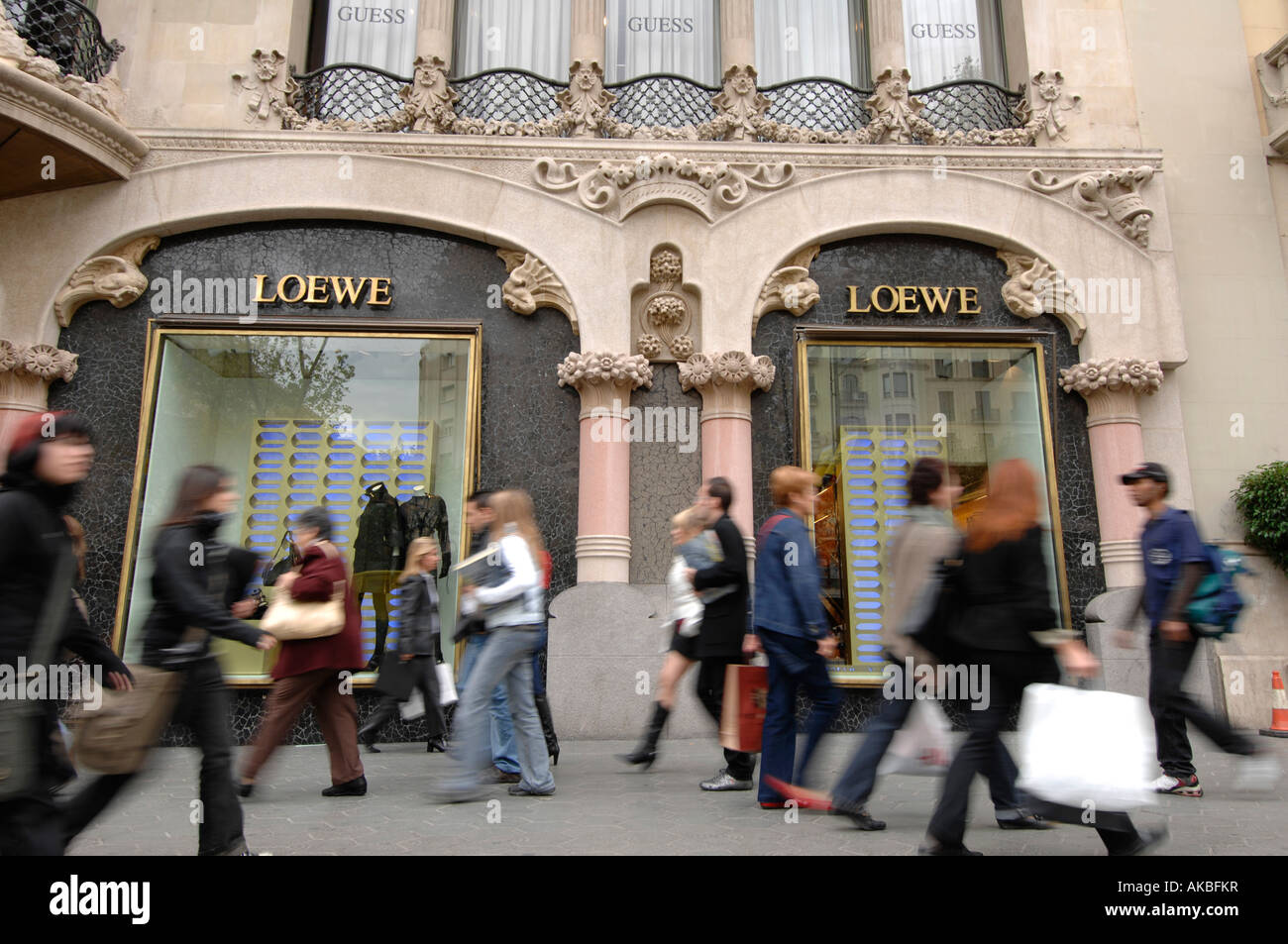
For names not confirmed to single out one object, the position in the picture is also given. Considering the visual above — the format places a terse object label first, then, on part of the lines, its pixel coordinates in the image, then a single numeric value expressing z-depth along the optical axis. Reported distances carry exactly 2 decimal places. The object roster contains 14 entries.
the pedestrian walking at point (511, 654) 5.38
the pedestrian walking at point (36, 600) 3.03
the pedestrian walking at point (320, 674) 5.79
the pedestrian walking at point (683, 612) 6.18
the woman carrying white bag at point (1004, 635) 3.85
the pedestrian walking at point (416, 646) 6.90
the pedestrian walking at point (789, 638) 5.16
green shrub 9.45
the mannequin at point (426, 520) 9.72
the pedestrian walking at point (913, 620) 4.42
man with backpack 5.27
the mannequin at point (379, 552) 9.59
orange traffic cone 8.72
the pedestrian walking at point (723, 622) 5.82
